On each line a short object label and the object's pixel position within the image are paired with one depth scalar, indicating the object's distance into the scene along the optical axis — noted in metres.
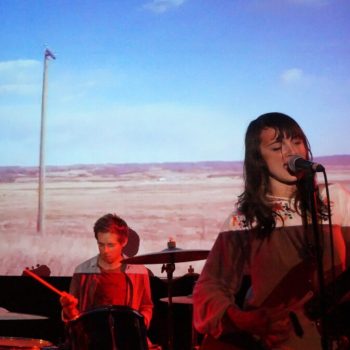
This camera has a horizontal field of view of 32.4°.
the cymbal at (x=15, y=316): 2.96
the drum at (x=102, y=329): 2.64
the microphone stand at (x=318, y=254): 1.65
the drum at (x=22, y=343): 2.95
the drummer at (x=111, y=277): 3.67
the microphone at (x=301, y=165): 1.69
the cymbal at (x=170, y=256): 3.16
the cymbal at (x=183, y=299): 3.23
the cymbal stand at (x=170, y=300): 3.21
